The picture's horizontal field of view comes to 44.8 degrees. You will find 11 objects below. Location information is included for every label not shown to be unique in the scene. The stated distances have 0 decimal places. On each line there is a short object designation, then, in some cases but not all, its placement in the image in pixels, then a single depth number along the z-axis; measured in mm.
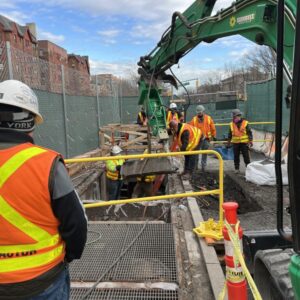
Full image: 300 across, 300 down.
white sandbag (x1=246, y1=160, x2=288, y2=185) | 8945
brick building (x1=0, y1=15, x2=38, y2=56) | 46719
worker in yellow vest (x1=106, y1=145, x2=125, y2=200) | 9547
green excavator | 1632
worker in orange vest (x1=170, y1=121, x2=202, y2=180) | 9219
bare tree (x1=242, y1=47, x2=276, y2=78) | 41781
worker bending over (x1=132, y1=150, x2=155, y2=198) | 9504
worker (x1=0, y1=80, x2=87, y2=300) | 1810
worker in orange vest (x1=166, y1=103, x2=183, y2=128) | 13339
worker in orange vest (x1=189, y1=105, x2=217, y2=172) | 11695
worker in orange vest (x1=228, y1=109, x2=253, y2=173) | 10820
